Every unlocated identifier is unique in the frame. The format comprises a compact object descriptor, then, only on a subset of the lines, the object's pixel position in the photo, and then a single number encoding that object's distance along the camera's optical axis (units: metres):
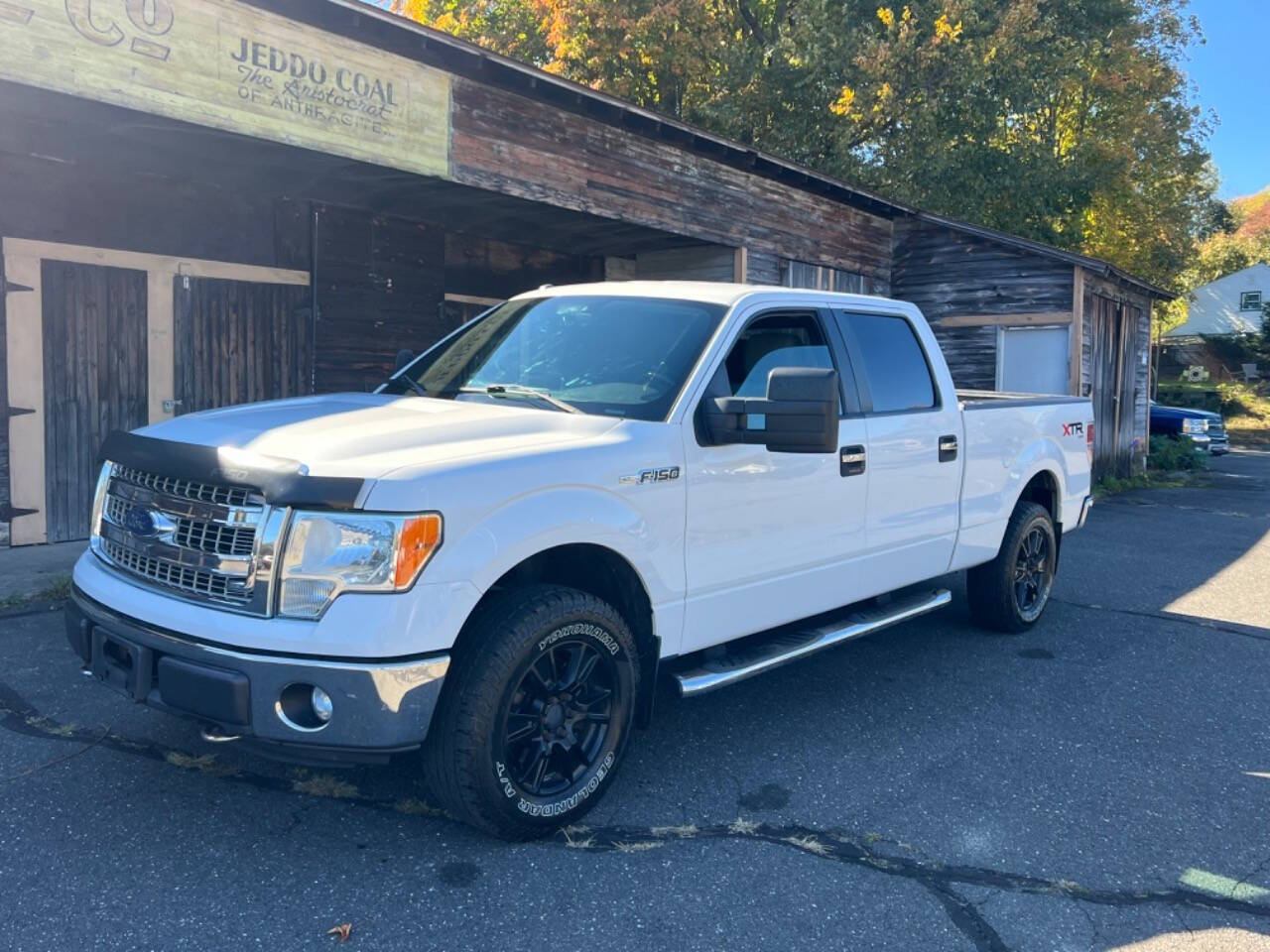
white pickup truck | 2.92
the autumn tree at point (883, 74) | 17.33
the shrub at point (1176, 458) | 19.28
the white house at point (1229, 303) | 56.22
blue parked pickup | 20.61
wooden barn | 6.23
